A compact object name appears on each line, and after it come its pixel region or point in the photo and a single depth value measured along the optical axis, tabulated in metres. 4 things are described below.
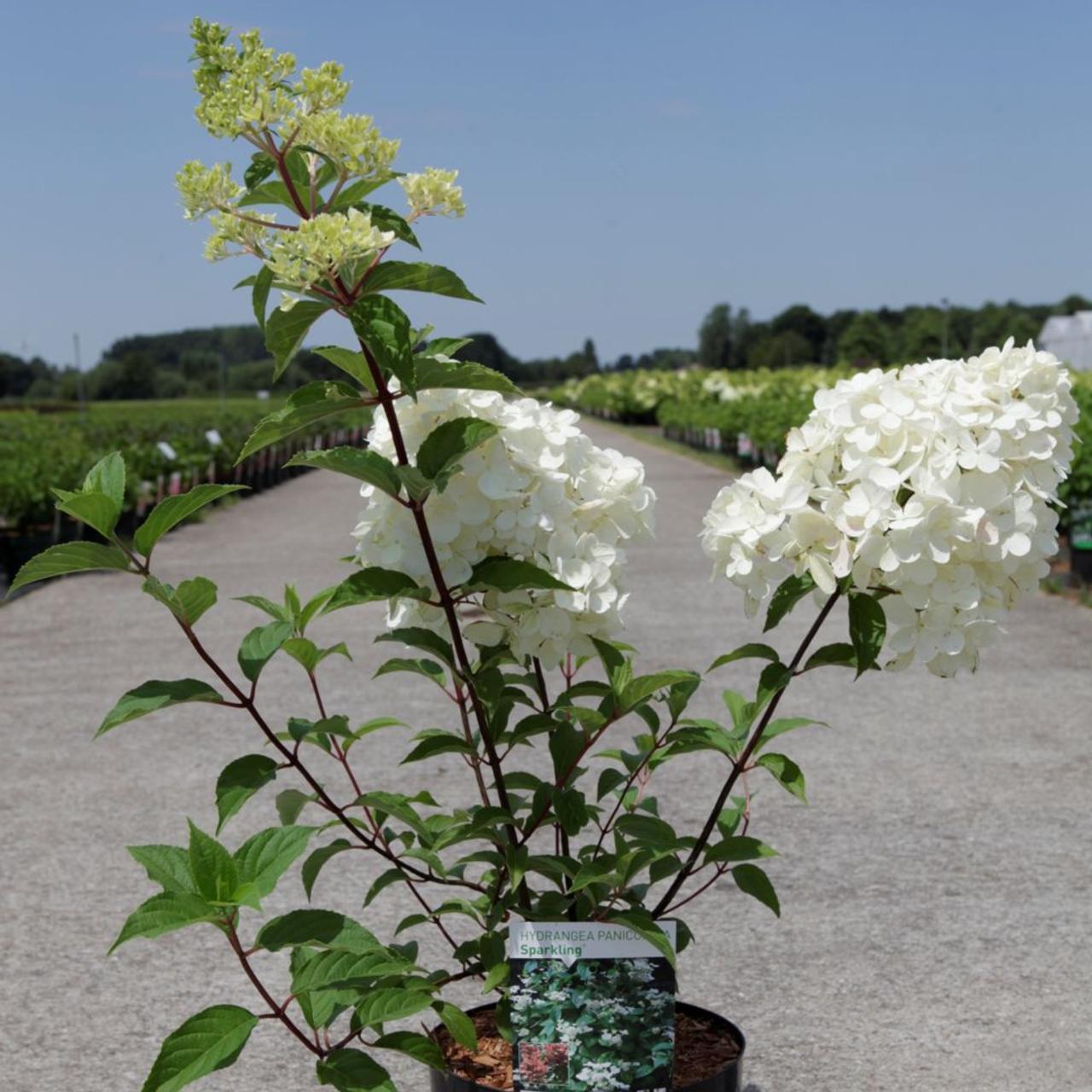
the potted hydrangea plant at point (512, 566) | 1.77
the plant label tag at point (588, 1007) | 2.07
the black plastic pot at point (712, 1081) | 2.19
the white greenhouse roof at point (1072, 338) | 40.72
